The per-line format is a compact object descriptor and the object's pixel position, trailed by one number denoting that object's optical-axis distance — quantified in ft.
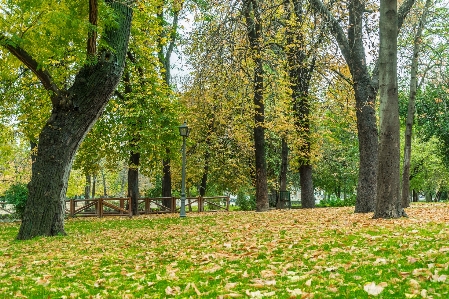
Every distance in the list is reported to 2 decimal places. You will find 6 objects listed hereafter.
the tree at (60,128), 35.63
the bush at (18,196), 61.52
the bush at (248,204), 86.79
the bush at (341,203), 85.65
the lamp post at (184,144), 57.82
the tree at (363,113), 41.75
